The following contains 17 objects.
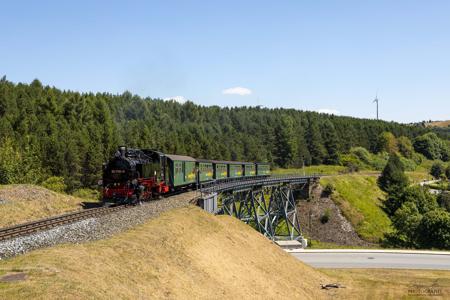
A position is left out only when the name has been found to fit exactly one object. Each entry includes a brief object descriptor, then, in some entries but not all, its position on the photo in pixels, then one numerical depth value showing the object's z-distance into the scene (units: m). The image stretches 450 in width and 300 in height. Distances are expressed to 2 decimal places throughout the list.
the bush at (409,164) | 138.32
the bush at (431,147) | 164.50
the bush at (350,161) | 129.73
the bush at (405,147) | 158.25
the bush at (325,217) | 72.75
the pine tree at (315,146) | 132.12
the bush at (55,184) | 58.41
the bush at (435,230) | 52.59
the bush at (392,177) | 91.25
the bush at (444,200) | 83.94
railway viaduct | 41.20
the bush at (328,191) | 81.06
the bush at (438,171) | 133.20
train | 33.62
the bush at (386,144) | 158.00
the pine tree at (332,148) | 133.88
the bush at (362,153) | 138.88
